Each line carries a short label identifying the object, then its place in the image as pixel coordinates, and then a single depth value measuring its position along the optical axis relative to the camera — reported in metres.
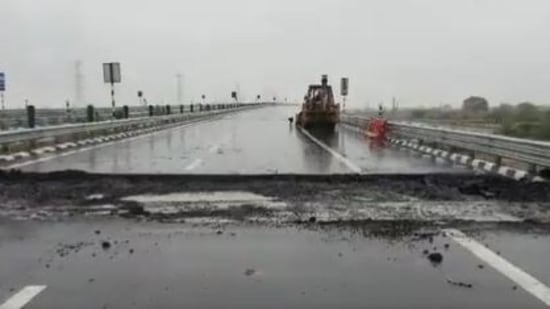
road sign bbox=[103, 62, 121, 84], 37.78
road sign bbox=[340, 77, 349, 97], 54.91
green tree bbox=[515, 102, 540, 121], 36.62
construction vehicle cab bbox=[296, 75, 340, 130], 44.59
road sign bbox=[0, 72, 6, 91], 33.09
